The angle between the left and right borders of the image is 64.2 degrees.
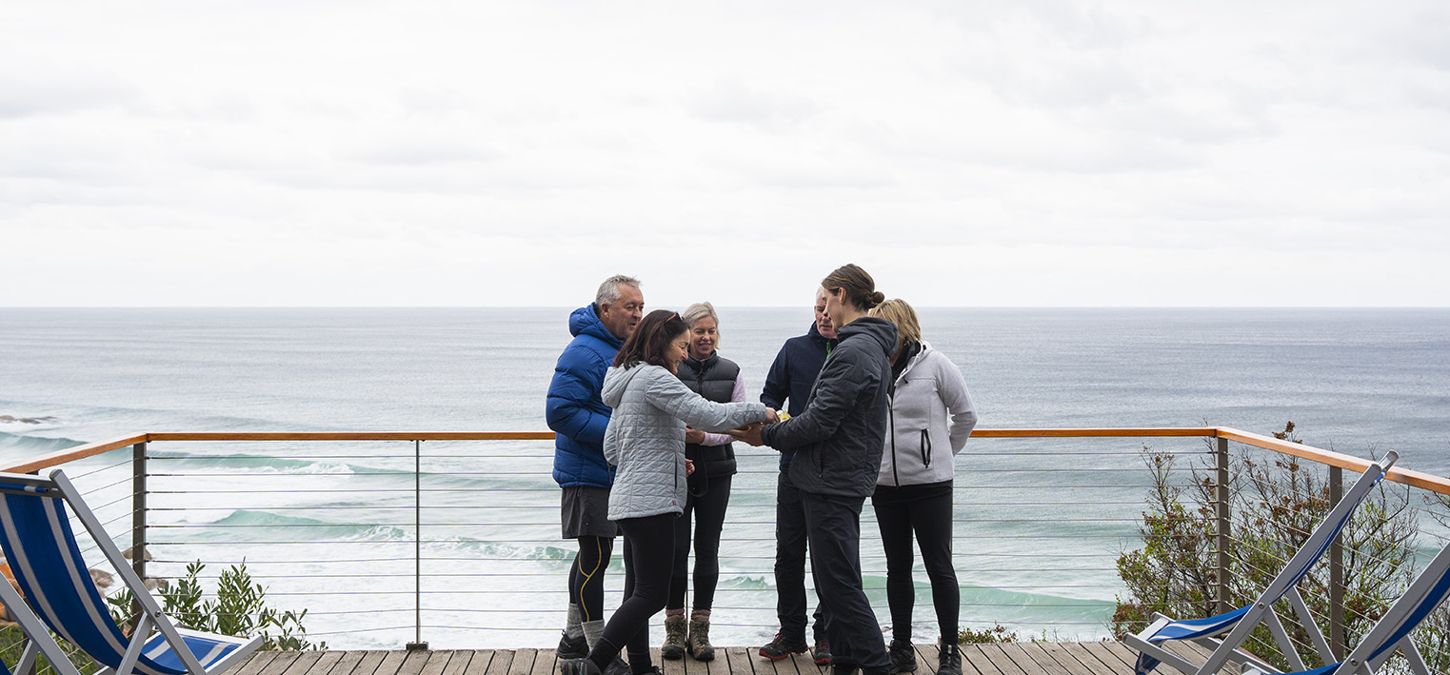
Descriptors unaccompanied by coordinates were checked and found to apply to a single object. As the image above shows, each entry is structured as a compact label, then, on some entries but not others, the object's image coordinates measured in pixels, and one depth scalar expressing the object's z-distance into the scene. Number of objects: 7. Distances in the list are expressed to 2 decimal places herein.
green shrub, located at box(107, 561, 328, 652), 4.47
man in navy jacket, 3.99
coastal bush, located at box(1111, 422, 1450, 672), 5.41
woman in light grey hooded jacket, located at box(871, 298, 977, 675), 3.76
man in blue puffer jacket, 3.64
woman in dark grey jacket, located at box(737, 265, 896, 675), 3.45
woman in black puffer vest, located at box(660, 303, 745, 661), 3.93
